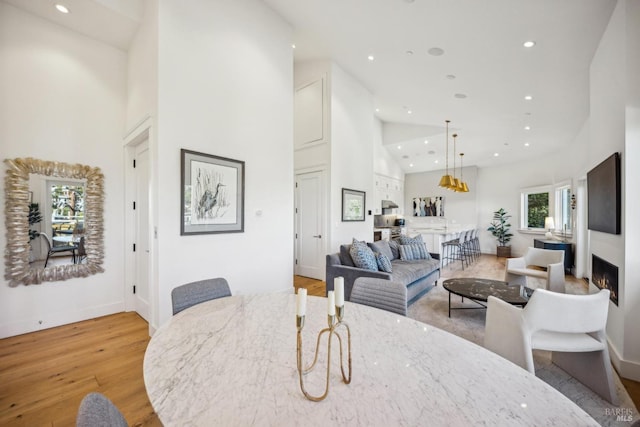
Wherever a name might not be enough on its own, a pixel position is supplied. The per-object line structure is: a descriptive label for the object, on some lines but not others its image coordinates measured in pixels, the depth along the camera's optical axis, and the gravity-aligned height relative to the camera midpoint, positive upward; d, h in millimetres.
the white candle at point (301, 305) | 890 -303
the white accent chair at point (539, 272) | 3617 -823
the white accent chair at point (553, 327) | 1747 -770
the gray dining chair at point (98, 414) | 689 -543
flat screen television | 2441 +162
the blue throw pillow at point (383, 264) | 3822 -725
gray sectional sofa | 1874 -783
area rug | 1828 -1348
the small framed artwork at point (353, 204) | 5488 +177
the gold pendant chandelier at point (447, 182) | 5910 +671
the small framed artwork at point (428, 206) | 9977 +250
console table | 6090 -807
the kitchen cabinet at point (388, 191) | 8625 +739
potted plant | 8773 -614
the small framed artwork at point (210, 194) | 3037 +231
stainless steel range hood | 9038 +288
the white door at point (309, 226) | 5355 -275
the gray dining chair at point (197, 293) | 1854 -579
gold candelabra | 870 -484
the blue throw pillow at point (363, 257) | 3723 -619
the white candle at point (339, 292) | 958 -281
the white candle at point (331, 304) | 900 -305
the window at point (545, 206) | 6895 +178
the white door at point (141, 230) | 3439 -226
